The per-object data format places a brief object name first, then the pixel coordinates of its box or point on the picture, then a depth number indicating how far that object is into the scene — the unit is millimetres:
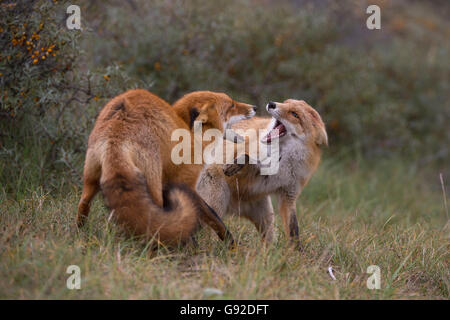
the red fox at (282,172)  5215
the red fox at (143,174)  3713
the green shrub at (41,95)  5688
